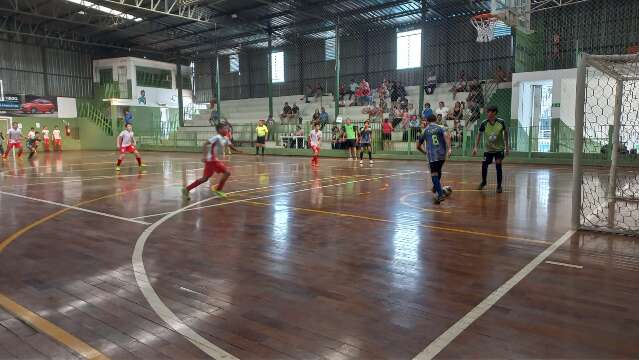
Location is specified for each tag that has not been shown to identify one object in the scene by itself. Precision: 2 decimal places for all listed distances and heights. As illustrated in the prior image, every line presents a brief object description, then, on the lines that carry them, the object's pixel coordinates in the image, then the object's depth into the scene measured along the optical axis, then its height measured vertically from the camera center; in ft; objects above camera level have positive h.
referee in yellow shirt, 83.87 +1.22
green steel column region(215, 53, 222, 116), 110.11 +11.48
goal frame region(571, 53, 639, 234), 21.65 +0.69
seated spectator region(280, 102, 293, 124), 102.85 +5.71
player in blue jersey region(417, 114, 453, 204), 30.17 -0.70
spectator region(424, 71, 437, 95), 91.29 +10.63
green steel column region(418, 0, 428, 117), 80.84 +17.66
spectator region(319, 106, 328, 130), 90.38 +4.16
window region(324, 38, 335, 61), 111.14 +21.53
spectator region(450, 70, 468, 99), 85.30 +9.63
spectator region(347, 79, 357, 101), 102.21 +10.84
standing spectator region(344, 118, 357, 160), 70.38 +0.82
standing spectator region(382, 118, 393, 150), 76.95 +1.04
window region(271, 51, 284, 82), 123.13 +19.24
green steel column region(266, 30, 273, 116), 102.58 +15.77
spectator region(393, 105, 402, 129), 84.17 +4.01
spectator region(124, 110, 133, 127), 103.81 +5.12
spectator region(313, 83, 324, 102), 108.06 +10.95
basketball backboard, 51.47 +14.53
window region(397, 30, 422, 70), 99.64 +19.27
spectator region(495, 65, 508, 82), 79.41 +10.58
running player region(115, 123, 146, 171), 57.93 -0.19
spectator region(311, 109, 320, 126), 91.53 +4.61
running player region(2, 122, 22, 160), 77.12 +0.50
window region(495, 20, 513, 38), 86.28 +19.85
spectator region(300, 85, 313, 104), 110.28 +11.14
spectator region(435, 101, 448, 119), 76.74 +4.59
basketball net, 67.31 +16.31
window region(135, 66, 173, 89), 129.80 +17.92
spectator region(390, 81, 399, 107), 91.91 +8.82
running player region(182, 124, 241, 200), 32.22 -1.04
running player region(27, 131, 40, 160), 85.32 -0.31
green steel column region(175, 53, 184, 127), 128.57 +12.27
